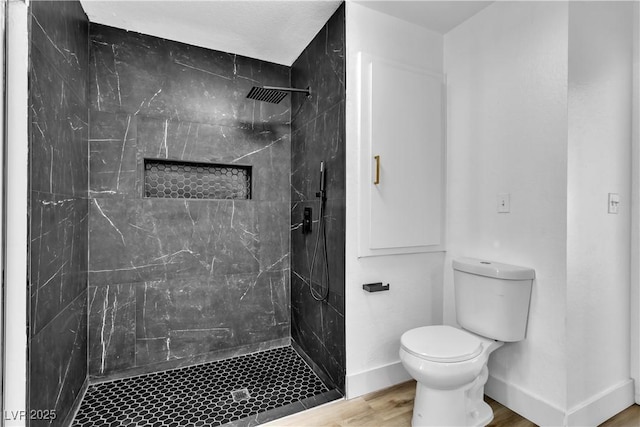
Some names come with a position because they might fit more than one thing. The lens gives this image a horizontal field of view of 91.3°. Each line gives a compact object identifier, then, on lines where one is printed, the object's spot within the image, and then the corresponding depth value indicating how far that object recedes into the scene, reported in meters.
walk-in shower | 1.70
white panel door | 1.91
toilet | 1.48
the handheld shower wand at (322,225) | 2.07
